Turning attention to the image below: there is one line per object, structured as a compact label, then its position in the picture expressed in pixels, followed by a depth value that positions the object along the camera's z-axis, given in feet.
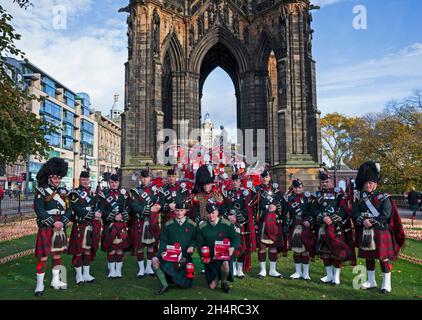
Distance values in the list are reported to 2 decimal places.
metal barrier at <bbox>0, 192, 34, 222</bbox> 75.35
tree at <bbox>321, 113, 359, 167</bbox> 168.66
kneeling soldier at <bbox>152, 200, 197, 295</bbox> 20.59
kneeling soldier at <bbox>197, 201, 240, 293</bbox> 20.66
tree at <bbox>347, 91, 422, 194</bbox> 91.56
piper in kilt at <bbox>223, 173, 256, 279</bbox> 24.88
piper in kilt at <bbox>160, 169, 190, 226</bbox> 26.39
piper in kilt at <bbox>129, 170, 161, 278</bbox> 24.94
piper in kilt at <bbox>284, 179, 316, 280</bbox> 23.73
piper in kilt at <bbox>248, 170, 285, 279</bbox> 24.71
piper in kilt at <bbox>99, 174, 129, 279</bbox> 24.00
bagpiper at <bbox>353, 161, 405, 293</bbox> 20.67
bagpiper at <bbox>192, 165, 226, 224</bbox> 23.68
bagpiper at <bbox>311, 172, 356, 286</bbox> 22.02
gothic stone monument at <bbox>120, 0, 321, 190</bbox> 67.72
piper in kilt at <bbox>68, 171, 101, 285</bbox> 22.99
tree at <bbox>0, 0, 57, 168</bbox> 30.55
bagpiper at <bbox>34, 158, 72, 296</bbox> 20.71
